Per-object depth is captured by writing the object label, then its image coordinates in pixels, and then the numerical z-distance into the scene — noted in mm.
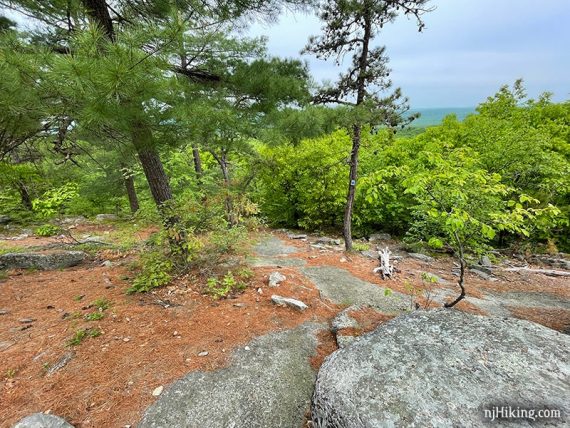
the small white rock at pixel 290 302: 3725
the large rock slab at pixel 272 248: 6689
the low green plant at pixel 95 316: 3312
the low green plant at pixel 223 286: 3912
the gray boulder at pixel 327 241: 7852
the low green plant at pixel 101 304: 3562
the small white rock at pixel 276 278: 4312
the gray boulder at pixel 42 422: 1948
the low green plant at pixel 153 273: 4023
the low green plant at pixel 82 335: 2914
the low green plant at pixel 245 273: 4320
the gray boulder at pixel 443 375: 1741
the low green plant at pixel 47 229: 5293
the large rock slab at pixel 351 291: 4094
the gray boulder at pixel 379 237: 8828
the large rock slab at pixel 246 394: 2147
